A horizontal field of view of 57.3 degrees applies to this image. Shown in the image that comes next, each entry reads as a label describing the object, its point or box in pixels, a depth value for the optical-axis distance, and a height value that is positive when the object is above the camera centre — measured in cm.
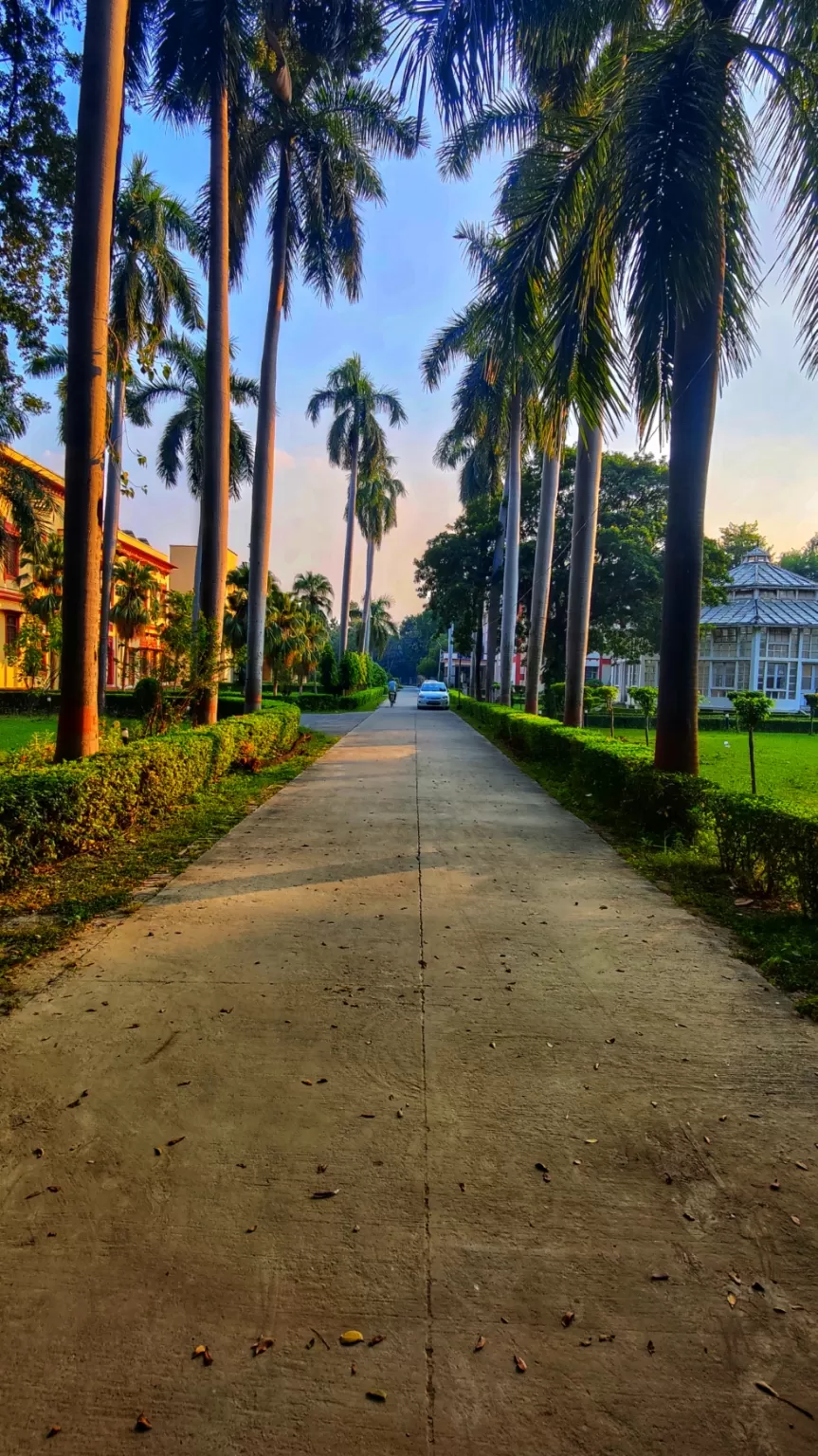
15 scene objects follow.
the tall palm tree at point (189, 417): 2539 +1006
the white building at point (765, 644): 4462 +353
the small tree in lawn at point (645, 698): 1714 +0
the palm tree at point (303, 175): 1549 +1116
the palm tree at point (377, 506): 4244 +1085
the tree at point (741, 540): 6172 +1342
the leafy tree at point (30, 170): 891 +617
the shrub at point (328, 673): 3572 +56
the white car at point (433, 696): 3922 -38
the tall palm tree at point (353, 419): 3588 +1295
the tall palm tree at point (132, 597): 3181 +341
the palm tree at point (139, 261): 2088 +1194
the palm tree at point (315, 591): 5147 +642
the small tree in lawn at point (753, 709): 1100 -10
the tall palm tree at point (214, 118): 1152 +925
